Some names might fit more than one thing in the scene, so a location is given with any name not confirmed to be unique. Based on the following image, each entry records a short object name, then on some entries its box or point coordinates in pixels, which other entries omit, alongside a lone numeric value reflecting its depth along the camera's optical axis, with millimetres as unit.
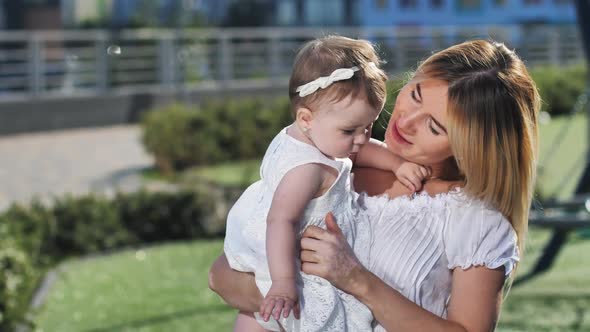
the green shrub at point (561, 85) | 19922
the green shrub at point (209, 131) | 12352
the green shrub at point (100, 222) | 7617
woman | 1971
